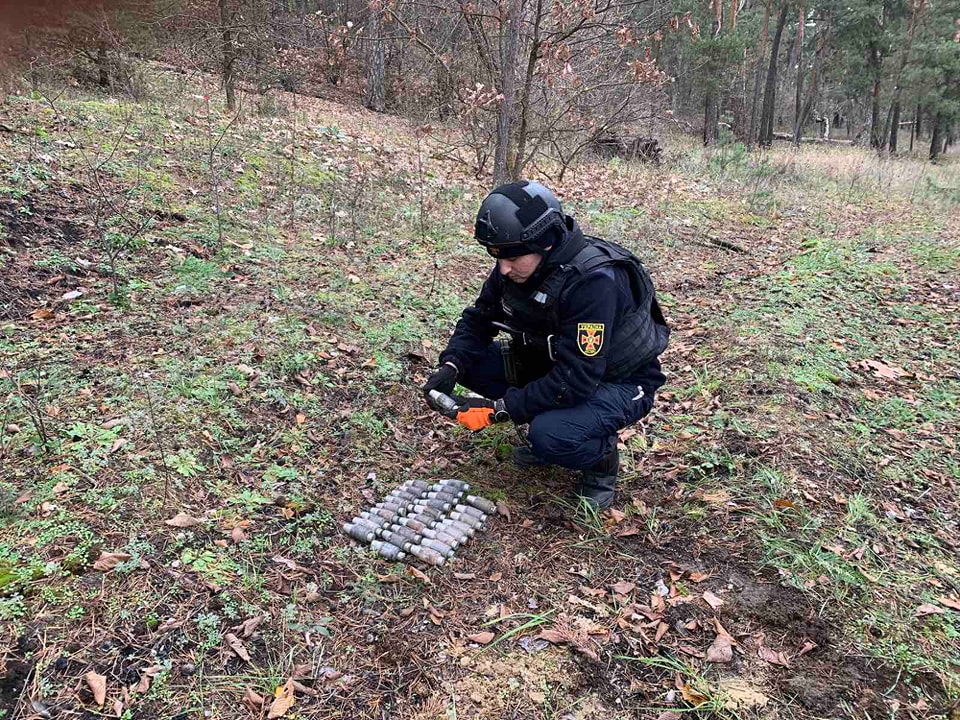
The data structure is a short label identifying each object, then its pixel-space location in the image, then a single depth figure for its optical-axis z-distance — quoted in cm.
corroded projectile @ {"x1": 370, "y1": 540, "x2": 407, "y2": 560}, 295
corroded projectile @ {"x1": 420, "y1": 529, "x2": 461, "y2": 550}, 304
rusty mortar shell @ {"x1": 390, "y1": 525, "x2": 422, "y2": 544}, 302
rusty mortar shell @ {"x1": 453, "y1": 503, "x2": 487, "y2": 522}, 328
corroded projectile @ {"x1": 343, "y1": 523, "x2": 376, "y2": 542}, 302
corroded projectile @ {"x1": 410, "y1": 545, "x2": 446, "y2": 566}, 293
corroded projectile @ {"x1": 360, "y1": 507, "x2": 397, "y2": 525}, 318
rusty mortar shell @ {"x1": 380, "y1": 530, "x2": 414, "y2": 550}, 298
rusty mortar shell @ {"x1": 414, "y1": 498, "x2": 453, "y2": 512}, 327
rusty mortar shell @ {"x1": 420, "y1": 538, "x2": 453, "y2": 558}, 299
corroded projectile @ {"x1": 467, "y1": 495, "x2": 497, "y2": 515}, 335
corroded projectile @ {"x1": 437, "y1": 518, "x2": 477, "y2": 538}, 315
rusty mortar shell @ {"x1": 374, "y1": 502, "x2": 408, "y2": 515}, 322
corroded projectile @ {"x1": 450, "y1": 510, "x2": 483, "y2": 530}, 322
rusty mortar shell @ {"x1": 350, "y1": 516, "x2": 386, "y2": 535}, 306
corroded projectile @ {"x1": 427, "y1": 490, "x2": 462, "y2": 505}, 334
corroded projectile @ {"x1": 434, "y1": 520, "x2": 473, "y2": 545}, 309
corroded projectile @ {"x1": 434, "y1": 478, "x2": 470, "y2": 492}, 346
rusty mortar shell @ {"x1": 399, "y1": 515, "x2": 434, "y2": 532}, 311
